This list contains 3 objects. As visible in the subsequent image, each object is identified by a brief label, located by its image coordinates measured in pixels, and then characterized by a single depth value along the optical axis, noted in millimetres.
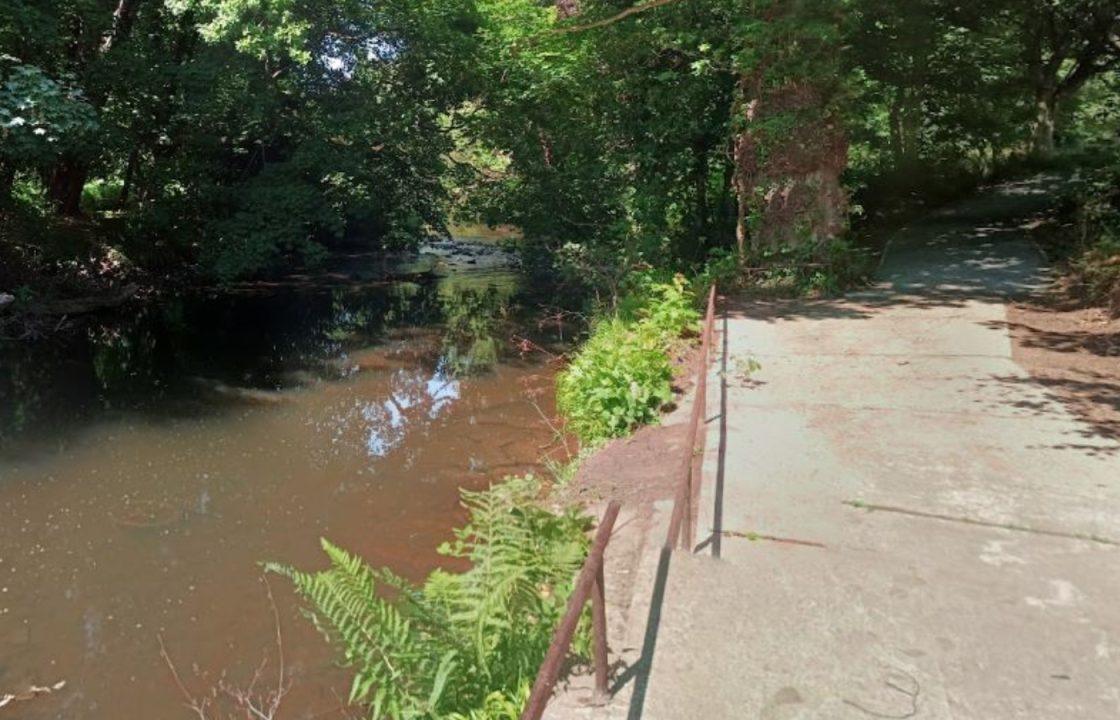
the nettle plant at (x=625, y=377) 8297
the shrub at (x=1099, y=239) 11102
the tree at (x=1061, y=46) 19438
